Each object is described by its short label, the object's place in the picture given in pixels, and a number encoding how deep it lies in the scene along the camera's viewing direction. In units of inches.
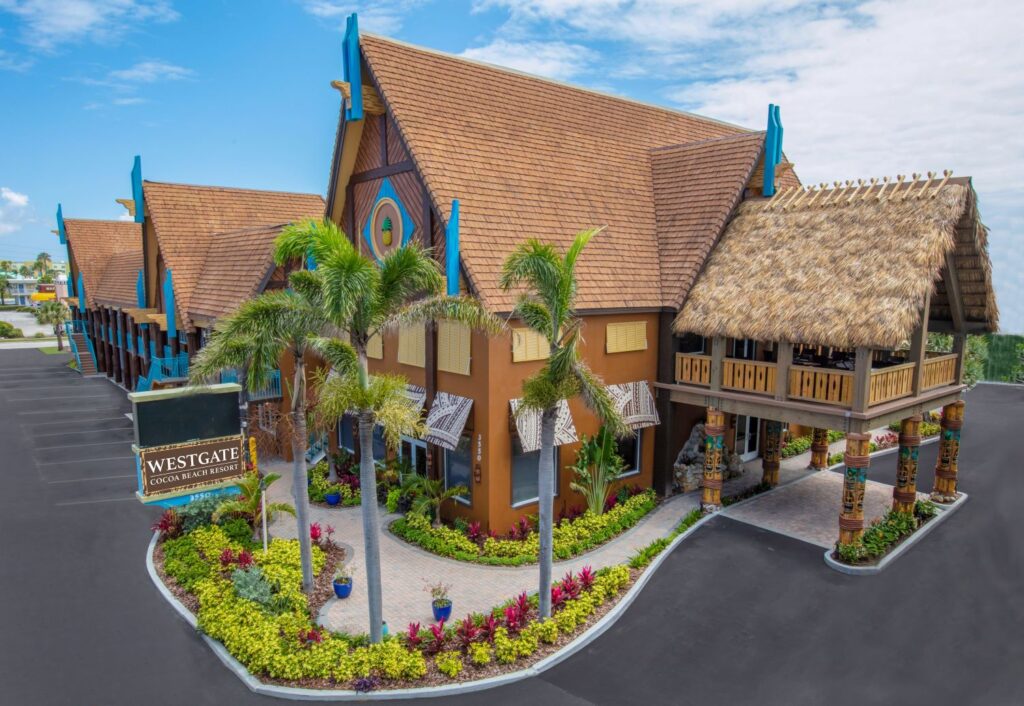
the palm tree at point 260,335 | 466.6
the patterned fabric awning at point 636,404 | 734.5
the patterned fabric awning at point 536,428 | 638.5
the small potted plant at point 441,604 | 505.0
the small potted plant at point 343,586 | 555.2
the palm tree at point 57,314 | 2337.6
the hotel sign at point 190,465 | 599.3
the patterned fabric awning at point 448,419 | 651.5
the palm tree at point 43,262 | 6097.4
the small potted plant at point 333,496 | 770.8
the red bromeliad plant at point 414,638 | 472.1
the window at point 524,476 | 675.4
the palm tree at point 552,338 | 454.0
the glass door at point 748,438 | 909.2
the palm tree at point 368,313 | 427.5
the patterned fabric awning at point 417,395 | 715.4
